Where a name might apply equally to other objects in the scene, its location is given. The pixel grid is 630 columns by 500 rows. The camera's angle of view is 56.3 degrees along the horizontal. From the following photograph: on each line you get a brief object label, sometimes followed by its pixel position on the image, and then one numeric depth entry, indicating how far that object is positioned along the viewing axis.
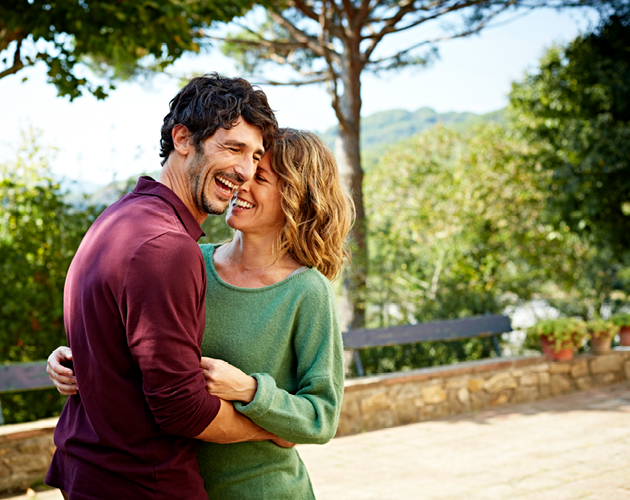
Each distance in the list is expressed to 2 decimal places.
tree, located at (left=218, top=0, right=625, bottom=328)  7.70
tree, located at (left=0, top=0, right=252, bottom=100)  5.25
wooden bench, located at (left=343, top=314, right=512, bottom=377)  5.99
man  1.17
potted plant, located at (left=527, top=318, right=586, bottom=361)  6.45
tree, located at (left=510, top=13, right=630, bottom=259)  8.53
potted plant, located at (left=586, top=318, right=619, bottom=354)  6.84
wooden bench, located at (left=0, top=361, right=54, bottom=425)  4.42
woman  1.44
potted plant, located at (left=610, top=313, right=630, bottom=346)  7.22
